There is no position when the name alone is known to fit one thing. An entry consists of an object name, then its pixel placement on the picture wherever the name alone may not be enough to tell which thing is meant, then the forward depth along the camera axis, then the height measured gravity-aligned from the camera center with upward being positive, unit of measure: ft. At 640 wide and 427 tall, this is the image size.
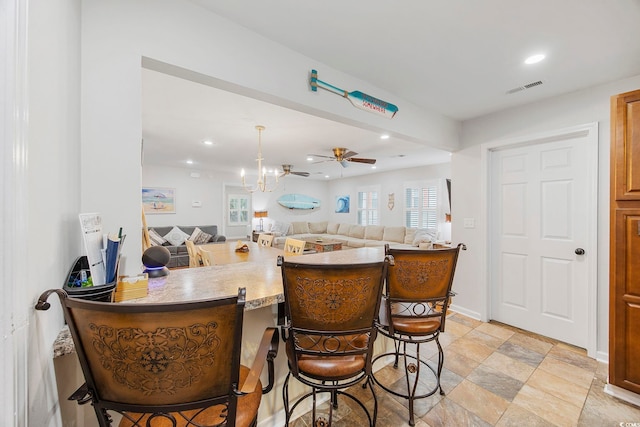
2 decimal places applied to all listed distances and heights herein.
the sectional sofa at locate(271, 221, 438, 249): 19.88 -1.97
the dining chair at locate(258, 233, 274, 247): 13.79 -1.52
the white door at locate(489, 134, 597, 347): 8.09 -0.87
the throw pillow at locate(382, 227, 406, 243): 21.29 -1.84
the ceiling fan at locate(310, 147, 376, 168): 14.15 +3.19
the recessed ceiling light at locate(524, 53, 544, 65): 6.08 +3.76
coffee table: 19.86 -2.68
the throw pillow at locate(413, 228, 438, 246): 18.93 -1.72
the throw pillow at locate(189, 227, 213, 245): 20.39 -2.00
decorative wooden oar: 6.05 +3.11
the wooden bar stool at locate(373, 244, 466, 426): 4.60 -1.48
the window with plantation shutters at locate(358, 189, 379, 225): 25.73 +0.59
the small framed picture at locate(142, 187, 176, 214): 20.80 +1.04
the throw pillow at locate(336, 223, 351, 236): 26.68 -1.74
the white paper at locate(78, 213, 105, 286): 2.98 -0.40
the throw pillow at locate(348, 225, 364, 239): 25.03 -1.87
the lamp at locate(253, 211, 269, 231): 26.71 -0.27
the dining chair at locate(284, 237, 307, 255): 10.31 -1.47
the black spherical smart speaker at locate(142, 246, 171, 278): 4.57 -0.87
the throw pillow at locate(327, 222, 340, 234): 28.10 -1.65
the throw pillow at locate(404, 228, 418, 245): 20.12 -1.83
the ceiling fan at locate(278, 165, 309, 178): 18.02 +3.10
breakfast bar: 2.98 -1.26
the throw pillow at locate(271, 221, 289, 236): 27.27 -1.68
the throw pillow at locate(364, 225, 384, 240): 23.19 -1.80
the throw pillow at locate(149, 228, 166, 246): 17.83 -1.92
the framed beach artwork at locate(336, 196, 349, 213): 28.66 +0.98
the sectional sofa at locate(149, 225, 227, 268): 18.90 -2.06
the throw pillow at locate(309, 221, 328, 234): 28.91 -1.68
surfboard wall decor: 28.30 +1.27
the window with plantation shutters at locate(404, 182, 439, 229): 20.39 +0.58
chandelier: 11.13 +3.71
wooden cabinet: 5.45 -0.68
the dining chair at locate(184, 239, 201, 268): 10.84 -1.88
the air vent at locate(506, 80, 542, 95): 7.41 +3.79
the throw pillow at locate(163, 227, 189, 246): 20.12 -1.94
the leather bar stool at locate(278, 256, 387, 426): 3.39 -1.41
